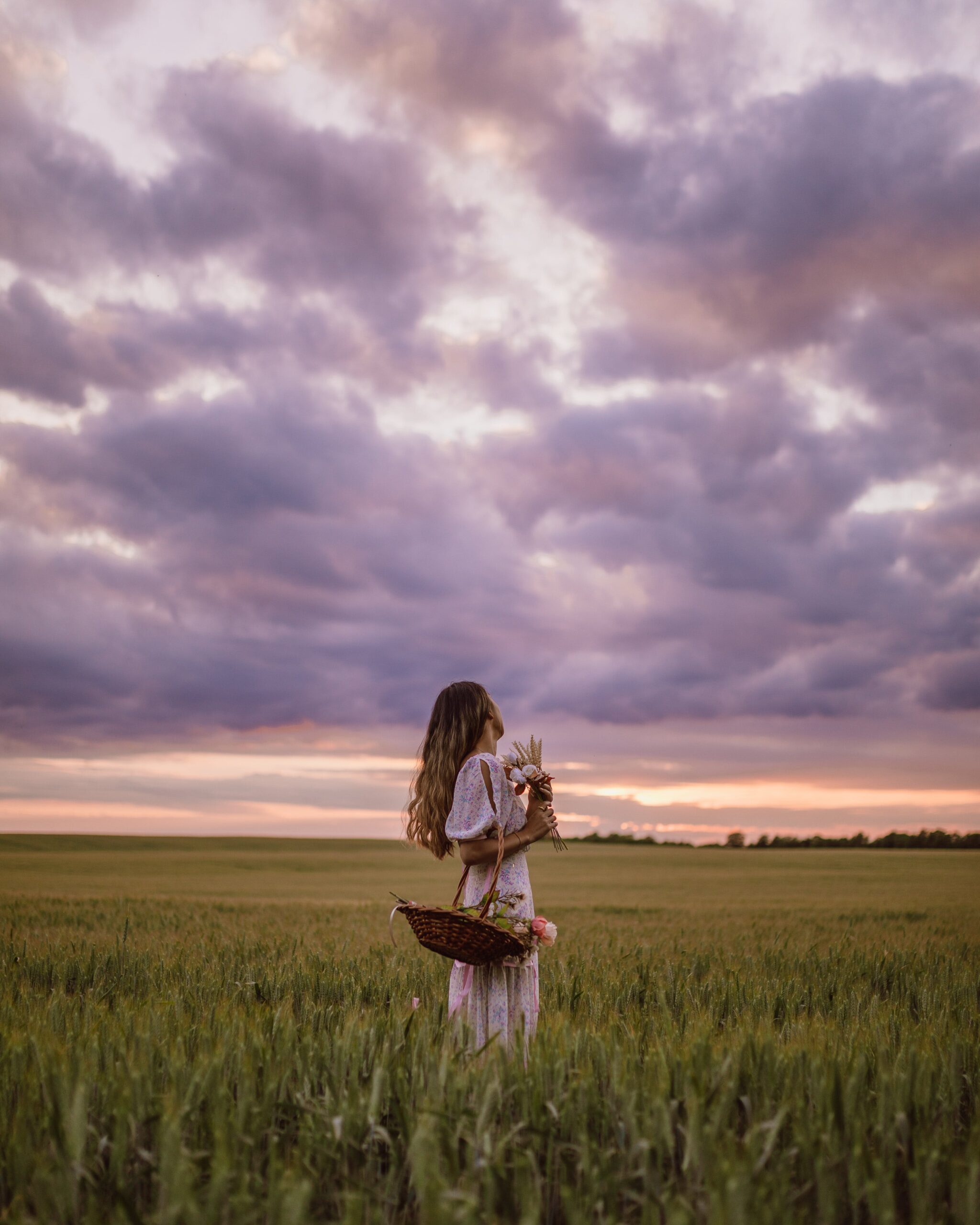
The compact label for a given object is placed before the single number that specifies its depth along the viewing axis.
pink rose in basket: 4.45
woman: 4.63
